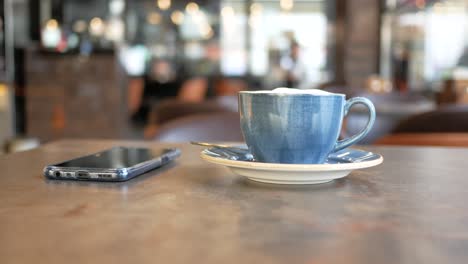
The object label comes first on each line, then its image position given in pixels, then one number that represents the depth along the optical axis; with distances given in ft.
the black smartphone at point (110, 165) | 2.08
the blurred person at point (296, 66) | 32.04
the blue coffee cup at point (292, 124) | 2.13
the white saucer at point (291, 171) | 1.97
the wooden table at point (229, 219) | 1.19
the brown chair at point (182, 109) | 7.47
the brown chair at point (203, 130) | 4.91
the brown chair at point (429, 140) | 4.32
